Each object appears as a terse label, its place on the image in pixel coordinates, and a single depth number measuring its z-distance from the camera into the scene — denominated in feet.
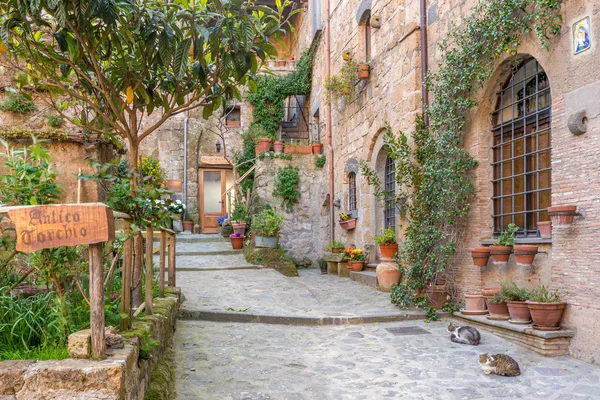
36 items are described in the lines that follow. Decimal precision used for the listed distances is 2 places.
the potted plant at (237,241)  38.58
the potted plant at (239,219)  39.75
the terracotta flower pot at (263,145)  40.68
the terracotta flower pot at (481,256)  18.57
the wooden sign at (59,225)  7.35
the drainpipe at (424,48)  22.85
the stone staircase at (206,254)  31.63
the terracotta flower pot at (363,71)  30.32
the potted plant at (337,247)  35.70
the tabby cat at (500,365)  12.82
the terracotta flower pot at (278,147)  40.88
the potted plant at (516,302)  15.83
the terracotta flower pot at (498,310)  16.99
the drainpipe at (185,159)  50.11
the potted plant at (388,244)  25.18
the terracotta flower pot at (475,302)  18.44
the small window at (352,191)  34.37
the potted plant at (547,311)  14.62
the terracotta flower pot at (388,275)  25.08
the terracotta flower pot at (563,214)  14.26
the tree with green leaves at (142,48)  10.46
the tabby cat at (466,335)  15.93
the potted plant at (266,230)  34.85
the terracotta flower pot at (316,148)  41.16
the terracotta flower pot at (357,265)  30.99
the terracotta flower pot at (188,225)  49.29
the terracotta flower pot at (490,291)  17.70
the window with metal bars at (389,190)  28.78
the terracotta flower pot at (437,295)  20.56
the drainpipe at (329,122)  38.47
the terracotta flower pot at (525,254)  16.03
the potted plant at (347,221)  33.60
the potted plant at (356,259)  31.04
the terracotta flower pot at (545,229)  15.71
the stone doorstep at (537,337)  14.44
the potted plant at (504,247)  17.37
